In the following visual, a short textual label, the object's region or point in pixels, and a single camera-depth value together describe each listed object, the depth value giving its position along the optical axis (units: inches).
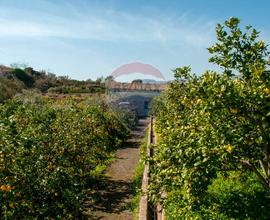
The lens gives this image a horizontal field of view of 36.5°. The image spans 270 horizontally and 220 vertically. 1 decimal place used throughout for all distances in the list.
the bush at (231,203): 324.5
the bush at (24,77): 2740.2
